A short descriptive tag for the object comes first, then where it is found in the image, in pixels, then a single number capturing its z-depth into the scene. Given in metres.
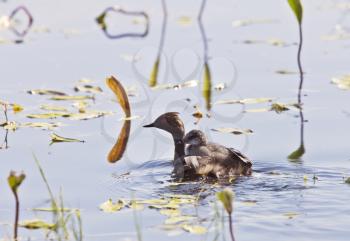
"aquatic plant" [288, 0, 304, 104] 20.67
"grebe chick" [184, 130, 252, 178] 16.61
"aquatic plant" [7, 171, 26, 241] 10.87
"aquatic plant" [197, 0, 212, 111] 21.45
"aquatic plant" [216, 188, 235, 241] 10.38
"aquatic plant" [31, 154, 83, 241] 11.67
